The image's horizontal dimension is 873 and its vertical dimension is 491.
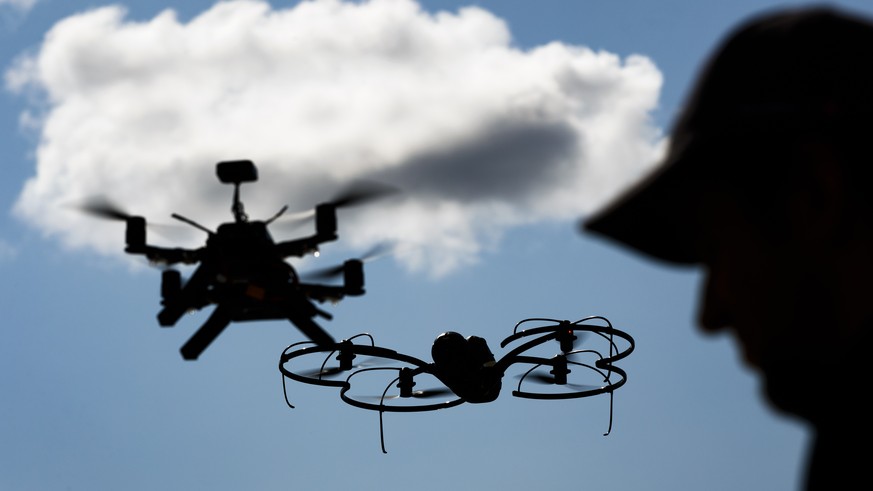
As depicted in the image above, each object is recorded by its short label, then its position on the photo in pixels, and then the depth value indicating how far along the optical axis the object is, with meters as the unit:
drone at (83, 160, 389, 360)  15.38
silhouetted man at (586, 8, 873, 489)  1.68
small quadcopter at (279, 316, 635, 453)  16.16
